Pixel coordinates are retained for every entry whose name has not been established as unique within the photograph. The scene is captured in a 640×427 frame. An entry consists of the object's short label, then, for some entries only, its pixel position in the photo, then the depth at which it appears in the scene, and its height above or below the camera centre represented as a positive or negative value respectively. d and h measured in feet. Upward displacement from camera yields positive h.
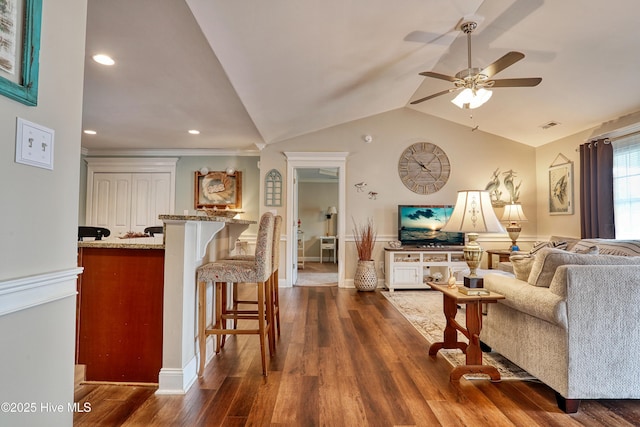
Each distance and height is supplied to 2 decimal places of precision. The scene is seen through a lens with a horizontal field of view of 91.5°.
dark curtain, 13.04 +1.53
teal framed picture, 2.43 +1.41
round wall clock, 17.38 +3.14
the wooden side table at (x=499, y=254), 16.05 -1.58
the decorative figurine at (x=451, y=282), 7.70 -1.44
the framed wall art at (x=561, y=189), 15.23 +1.84
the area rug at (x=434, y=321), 7.24 -3.41
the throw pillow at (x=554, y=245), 9.84 -0.70
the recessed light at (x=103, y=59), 8.23 +4.37
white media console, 15.92 -2.02
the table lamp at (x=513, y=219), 16.24 +0.29
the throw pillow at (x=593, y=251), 7.08 -0.58
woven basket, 15.81 -2.73
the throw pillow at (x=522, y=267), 7.00 -0.97
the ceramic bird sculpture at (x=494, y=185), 17.51 +2.21
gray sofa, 5.54 -1.84
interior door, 17.15 -0.36
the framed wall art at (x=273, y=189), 17.12 +1.84
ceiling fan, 8.74 +4.17
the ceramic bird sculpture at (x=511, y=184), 17.54 +2.28
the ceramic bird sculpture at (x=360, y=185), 17.26 +2.12
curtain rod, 12.11 +3.64
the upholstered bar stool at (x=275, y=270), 8.68 -1.38
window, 12.21 +1.62
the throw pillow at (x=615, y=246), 9.04 -0.64
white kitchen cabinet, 19.31 +1.83
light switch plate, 2.58 +0.66
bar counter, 6.46 -1.86
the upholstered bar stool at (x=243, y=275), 6.97 -1.21
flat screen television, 16.60 -0.13
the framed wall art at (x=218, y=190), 19.39 +1.99
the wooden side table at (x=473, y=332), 6.70 -2.43
